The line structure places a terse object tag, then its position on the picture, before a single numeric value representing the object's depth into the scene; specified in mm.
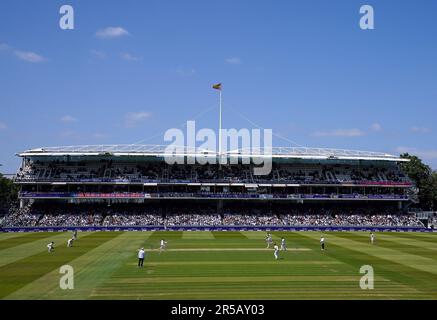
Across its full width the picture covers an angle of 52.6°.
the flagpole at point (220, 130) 70638
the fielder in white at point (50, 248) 36231
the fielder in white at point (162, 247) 36466
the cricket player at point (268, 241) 39712
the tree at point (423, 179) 97938
